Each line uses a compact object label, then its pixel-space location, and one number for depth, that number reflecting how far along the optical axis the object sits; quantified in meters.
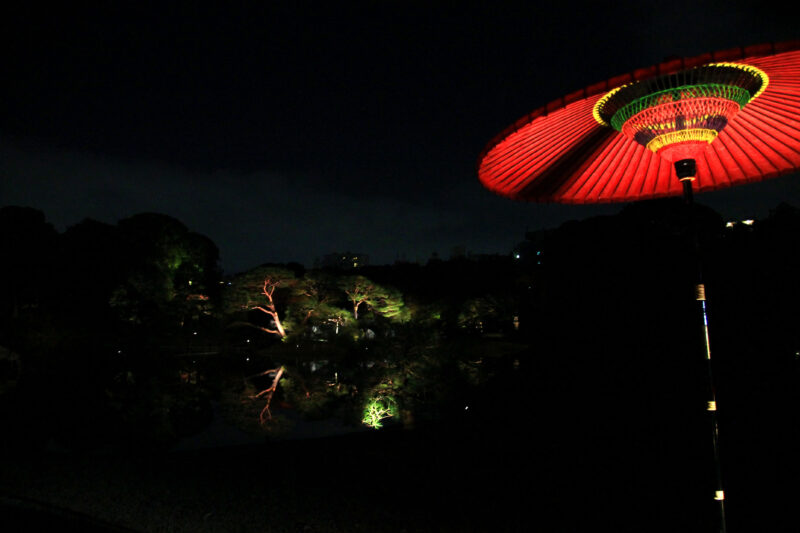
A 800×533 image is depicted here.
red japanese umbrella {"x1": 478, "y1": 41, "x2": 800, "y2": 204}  1.44
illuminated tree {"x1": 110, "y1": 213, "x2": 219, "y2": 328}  16.48
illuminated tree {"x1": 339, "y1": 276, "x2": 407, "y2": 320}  16.23
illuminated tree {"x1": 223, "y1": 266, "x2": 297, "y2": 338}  16.88
